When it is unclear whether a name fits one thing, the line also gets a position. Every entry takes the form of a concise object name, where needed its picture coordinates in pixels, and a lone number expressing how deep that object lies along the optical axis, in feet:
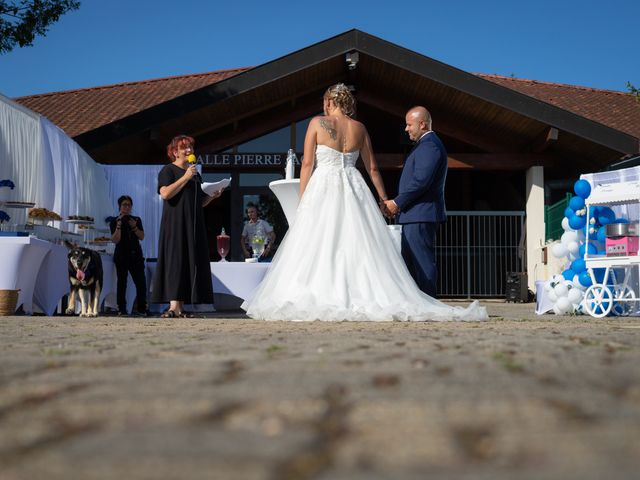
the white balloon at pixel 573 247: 35.60
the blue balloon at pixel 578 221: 35.01
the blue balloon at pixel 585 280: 33.81
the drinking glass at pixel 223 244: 32.09
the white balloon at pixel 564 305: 34.01
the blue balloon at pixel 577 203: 34.94
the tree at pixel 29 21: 46.09
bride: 21.91
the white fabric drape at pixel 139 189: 45.75
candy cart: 31.76
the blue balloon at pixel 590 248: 34.24
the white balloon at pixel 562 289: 34.40
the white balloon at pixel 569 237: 35.63
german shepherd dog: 30.07
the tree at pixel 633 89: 46.06
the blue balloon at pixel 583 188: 34.53
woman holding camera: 35.65
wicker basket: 28.50
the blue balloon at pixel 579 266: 34.17
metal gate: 63.05
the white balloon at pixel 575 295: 33.91
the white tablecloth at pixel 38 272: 28.99
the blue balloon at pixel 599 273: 35.01
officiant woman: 26.27
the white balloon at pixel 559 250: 36.28
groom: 23.99
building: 49.60
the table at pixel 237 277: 36.24
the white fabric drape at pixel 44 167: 33.76
